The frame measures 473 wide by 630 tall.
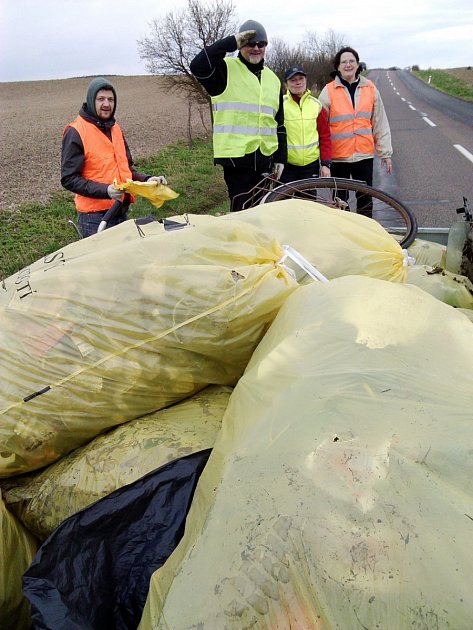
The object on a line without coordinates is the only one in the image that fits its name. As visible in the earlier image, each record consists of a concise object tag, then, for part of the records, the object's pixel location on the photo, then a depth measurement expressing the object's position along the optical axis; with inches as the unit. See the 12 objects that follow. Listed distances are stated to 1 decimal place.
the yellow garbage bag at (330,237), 72.6
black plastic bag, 43.8
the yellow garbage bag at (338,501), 32.0
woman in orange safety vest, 180.7
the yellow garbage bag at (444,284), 87.3
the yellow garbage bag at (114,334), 55.6
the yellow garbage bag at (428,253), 115.9
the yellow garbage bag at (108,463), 53.3
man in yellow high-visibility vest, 137.8
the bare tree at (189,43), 548.7
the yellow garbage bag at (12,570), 51.1
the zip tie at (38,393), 55.1
